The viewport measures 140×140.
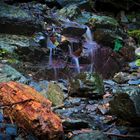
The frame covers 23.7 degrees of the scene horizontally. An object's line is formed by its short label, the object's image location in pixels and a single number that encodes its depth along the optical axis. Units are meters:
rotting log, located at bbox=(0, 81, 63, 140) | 3.69
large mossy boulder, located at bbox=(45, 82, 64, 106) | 5.07
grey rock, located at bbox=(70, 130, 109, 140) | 3.79
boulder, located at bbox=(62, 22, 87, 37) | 8.40
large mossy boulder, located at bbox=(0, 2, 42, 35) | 7.45
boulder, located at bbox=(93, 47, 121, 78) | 7.30
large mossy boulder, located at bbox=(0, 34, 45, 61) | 6.66
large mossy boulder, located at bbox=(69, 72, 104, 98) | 5.51
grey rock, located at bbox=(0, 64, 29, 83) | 5.16
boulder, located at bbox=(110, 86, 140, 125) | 3.86
